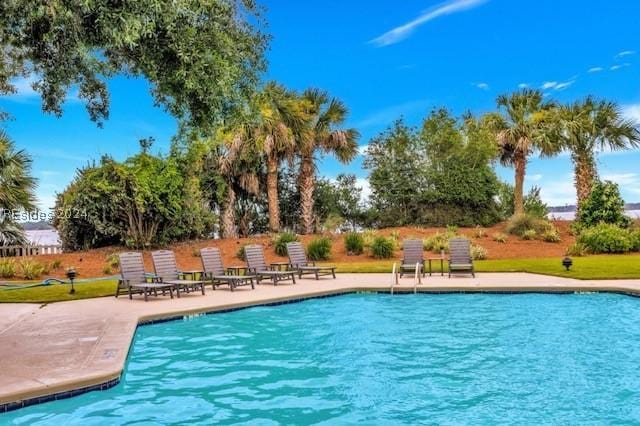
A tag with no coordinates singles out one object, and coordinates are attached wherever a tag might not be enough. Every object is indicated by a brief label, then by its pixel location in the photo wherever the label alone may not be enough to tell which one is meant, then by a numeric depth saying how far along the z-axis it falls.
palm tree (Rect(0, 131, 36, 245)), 19.61
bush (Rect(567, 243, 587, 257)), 20.64
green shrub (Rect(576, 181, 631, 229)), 23.69
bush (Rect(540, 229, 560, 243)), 22.94
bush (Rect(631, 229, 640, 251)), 21.12
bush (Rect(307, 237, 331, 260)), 21.23
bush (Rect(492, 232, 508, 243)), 23.09
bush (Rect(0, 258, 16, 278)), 17.77
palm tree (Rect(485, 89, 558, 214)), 26.88
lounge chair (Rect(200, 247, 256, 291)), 14.14
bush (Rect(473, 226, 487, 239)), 24.06
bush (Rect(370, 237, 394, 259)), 21.42
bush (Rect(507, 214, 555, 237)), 23.62
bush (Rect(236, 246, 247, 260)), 21.23
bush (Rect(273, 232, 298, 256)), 21.88
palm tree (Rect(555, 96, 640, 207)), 25.14
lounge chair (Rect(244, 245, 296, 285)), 15.12
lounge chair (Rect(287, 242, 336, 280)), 16.08
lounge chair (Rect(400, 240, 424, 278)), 16.45
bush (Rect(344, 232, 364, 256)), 21.97
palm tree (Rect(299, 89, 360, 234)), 26.48
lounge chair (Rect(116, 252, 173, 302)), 12.52
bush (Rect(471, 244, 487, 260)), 21.25
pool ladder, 13.80
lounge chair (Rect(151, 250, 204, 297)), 13.45
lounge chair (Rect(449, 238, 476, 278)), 16.03
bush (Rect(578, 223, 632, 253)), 20.98
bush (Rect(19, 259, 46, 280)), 17.78
